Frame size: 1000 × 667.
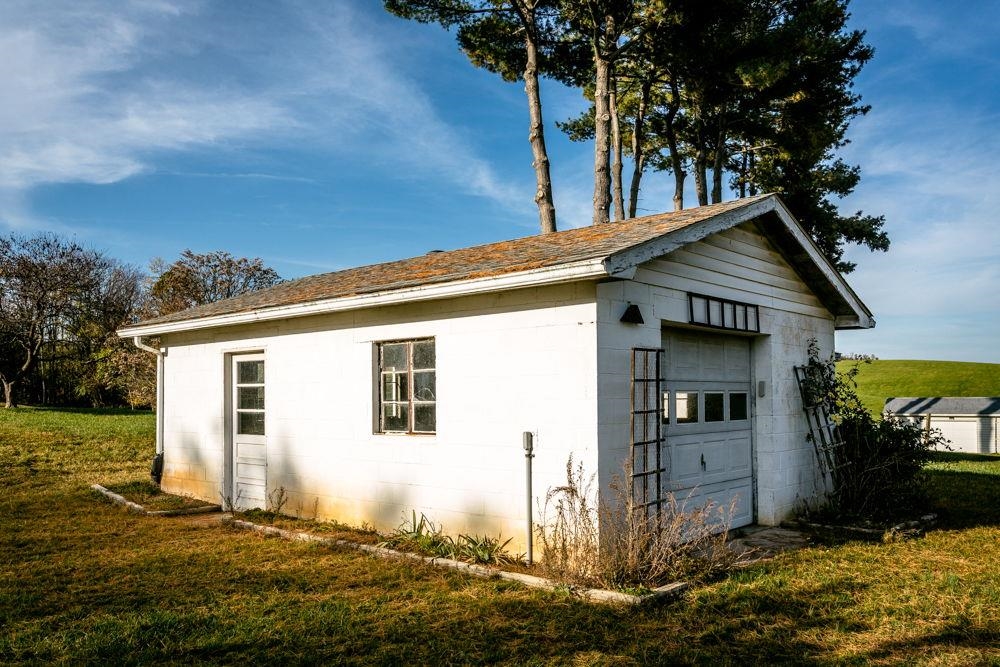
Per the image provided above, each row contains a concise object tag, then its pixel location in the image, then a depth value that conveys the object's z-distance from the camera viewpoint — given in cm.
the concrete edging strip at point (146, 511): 947
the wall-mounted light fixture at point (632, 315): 639
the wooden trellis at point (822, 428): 905
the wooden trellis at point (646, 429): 636
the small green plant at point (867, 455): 876
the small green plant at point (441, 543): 661
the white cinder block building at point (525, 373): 638
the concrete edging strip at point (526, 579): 537
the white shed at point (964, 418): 2931
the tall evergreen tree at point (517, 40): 1722
